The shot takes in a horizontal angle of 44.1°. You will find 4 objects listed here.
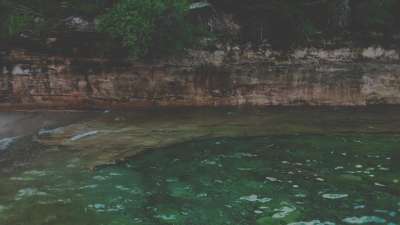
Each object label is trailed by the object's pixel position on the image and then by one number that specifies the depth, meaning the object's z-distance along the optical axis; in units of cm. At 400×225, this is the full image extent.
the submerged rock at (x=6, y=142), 1191
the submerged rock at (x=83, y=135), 1232
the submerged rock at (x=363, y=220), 761
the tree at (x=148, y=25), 1365
